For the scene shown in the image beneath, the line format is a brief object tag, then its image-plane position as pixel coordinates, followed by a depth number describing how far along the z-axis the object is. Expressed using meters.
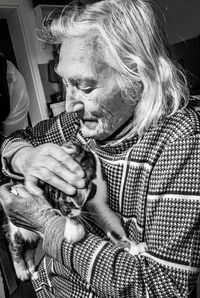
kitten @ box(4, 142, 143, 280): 1.06
